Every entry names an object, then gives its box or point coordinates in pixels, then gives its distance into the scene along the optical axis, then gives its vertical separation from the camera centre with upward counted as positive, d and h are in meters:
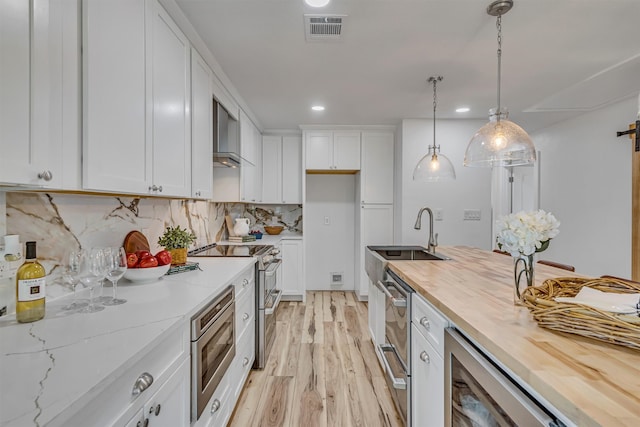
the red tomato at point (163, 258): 1.62 -0.25
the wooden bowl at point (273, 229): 4.42 -0.25
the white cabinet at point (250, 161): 3.42 +0.64
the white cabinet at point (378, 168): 4.26 +0.62
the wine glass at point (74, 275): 1.17 -0.25
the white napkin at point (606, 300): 0.88 -0.27
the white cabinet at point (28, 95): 0.81 +0.33
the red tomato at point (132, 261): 1.54 -0.25
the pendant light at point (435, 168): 2.67 +0.39
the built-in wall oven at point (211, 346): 1.24 -0.64
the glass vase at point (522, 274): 1.12 -0.23
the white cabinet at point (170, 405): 0.90 -0.64
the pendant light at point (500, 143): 1.95 +0.46
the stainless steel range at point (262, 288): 2.47 -0.64
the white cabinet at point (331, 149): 4.25 +0.88
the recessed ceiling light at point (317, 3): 1.68 +1.15
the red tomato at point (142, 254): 1.58 -0.22
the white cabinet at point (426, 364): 1.27 -0.69
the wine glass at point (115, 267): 1.23 -0.23
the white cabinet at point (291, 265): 4.17 -0.72
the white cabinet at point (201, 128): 2.05 +0.60
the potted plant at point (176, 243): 1.95 -0.21
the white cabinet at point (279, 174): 4.43 +0.55
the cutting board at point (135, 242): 1.76 -0.18
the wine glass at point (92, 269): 1.17 -0.23
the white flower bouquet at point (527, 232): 1.06 -0.06
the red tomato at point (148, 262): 1.56 -0.26
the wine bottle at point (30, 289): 1.01 -0.26
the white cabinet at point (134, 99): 1.13 +0.51
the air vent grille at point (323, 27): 1.83 +1.16
